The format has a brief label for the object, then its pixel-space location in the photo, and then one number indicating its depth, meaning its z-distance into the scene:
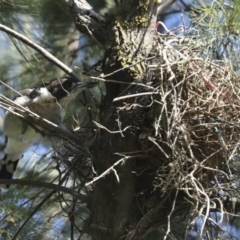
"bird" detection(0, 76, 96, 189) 5.59
